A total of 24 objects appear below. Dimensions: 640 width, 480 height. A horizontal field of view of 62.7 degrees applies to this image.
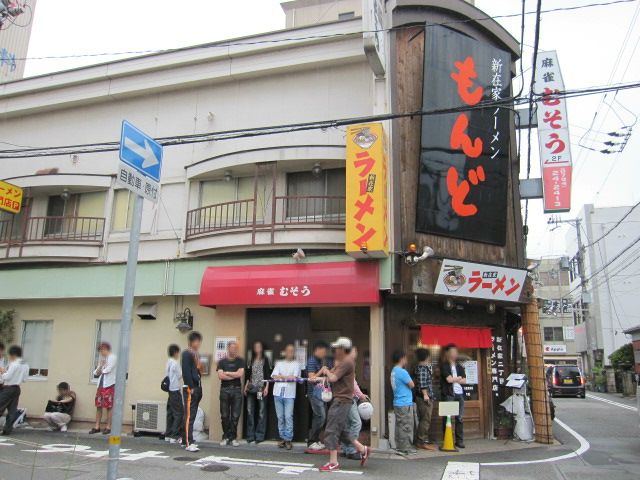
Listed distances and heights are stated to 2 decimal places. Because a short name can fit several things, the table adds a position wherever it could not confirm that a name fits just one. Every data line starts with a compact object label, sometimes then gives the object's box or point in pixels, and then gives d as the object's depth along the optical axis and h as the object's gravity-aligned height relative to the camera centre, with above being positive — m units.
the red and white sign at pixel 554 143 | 13.09 +5.54
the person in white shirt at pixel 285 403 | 10.59 -0.81
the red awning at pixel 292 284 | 10.66 +1.60
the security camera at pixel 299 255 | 11.34 +2.26
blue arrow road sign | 5.07 +2.04
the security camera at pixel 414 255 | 10.75 +2.20
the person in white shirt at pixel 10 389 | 11.27 -0.69
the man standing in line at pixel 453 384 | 11.15 -0.40
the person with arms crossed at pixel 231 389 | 10.63 -0.56
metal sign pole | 4.53 +0.01
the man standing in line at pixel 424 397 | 10.71 -0.66
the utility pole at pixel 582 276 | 35.22 +6.04
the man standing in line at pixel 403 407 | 10.09 -0.80
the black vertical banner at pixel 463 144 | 11.92 +5.13
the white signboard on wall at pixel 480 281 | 11.23 +1.84
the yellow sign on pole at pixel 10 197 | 14.05 +4.19
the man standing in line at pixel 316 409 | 10.44 -0.91
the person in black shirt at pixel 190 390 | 10.23 -0.58
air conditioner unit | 11.66 -1.25
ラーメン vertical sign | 10.25 +3.31
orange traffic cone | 10.52 -1.47
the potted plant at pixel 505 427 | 12.28 -1.38
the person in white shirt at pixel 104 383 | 11.95 -0.56
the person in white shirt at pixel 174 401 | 10.85 -0.84
